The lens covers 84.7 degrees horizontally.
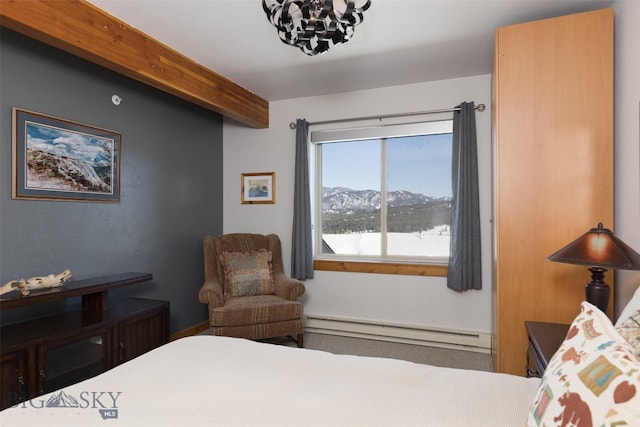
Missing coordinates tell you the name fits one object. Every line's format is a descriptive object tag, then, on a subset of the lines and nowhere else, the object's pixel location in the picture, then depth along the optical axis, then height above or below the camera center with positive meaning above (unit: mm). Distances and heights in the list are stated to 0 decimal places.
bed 795 -578
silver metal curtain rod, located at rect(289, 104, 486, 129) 3195 +953
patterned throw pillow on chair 3268 -602
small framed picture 4004 +269
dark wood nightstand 1532 -609
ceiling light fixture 1654 +945
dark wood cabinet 1844 -779
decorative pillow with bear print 589 -318
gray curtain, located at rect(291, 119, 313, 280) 3703 -8
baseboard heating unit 3176 -1170
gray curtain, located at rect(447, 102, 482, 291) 3129 +4
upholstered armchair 2860 -714
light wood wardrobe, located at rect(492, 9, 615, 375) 1979 +306
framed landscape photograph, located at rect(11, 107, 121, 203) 2244 +358
